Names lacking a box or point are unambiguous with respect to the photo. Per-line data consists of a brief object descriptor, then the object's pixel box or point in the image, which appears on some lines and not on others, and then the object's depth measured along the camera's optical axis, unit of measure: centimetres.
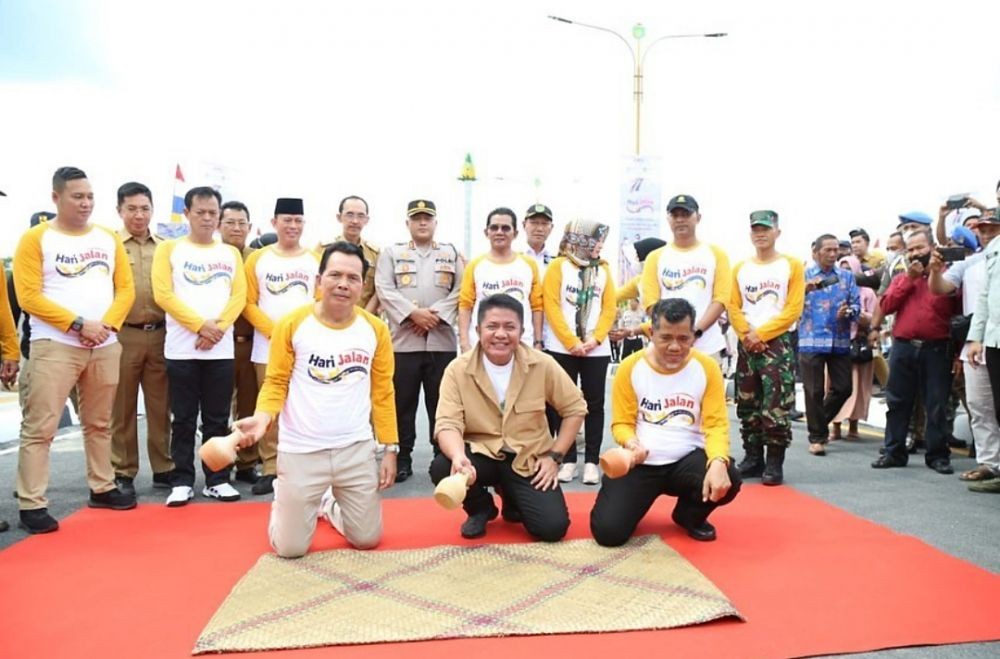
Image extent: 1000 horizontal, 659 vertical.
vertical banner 823
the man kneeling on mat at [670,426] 320
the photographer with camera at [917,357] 475
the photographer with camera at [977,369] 437
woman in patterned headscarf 445
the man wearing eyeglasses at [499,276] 444
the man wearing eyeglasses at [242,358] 454
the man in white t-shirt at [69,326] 358
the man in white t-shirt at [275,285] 430
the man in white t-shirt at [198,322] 409
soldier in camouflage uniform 443
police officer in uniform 455
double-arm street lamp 1190
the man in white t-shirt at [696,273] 442
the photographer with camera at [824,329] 539
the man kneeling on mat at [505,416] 335
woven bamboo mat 231
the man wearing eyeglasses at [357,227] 480
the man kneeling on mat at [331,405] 315
